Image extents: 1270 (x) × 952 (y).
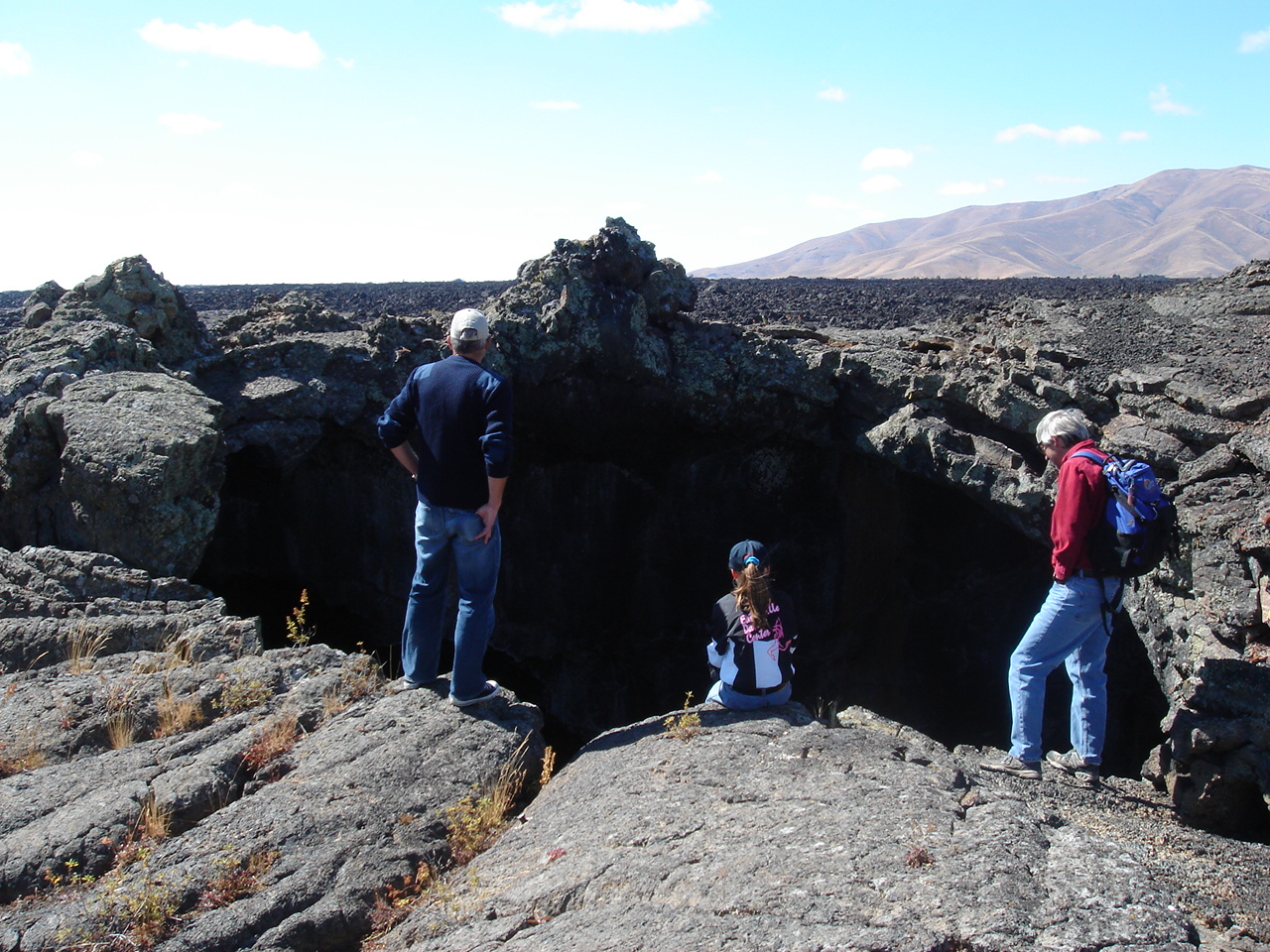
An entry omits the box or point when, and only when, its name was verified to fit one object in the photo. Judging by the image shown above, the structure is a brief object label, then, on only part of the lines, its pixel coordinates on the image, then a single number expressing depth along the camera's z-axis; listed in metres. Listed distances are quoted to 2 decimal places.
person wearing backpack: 4.49
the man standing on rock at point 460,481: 4.12
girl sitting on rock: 4.38
